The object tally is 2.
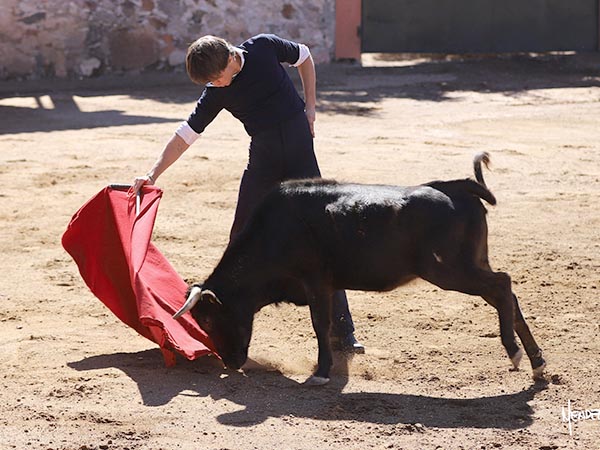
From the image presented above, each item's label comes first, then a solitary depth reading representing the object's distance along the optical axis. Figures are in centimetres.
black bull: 1016
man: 1087
